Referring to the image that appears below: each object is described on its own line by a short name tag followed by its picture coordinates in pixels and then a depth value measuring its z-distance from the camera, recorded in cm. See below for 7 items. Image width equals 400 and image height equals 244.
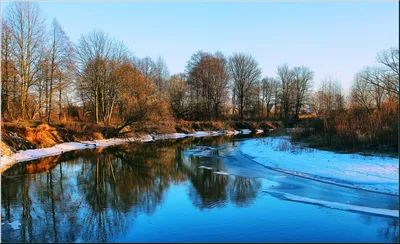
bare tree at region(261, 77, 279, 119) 6823
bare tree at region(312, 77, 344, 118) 5878
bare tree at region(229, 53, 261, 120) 5897
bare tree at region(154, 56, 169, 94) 5372
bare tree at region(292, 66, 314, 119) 6388
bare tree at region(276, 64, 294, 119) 6450
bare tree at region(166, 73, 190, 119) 5004
